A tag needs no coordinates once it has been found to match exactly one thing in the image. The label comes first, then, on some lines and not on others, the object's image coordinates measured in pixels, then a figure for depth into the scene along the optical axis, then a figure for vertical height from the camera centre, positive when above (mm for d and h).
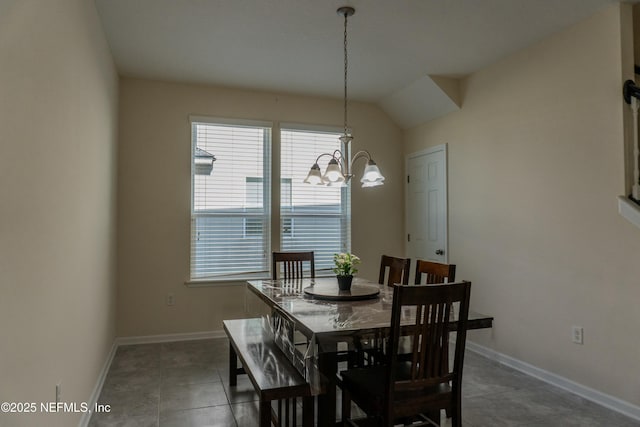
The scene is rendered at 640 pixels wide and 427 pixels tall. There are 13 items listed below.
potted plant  2977 -325
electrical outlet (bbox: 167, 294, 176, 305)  4570 -795
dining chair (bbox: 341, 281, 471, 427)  1897 -641
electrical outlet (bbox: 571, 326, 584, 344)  3170 -826
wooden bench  2100 -802
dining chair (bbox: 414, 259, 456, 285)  2756 -314
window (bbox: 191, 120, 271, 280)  4746 +277
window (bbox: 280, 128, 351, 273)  5078 +267
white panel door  4773 +263
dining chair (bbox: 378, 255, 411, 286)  3273 -350
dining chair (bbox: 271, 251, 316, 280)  3928 -334
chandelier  2887 +376
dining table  1982 -486
